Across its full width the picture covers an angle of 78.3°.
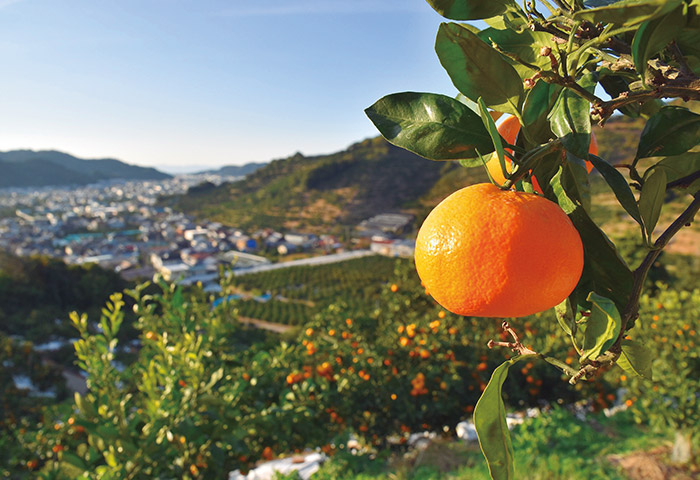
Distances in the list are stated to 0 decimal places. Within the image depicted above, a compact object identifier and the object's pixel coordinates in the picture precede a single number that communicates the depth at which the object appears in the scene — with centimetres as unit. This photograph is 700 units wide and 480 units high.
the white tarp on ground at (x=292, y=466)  217
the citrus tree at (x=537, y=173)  25
